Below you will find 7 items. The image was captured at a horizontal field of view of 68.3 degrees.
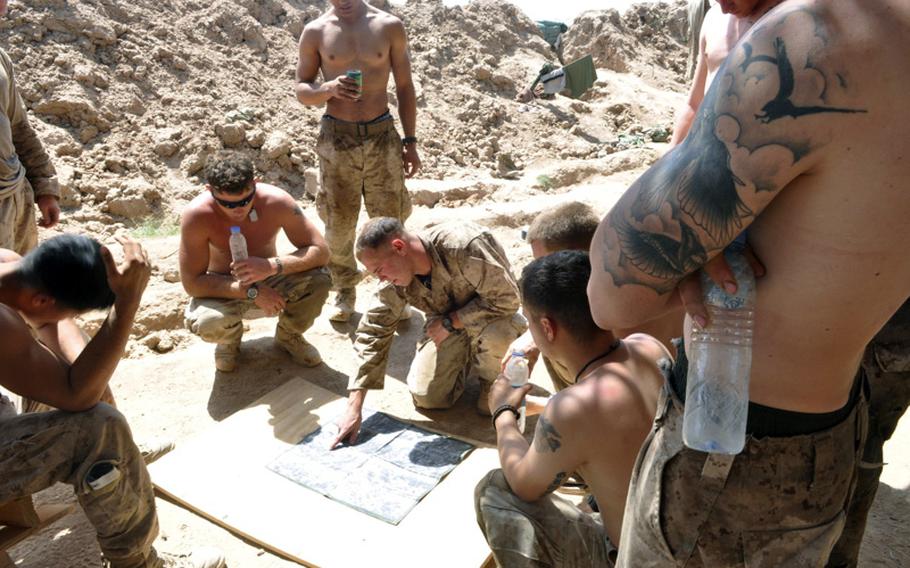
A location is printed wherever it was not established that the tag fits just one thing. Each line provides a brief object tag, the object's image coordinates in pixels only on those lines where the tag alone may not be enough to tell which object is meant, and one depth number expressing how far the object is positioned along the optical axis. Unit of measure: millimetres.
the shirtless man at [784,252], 958
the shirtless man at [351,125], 4527
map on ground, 2842
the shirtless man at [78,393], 2098
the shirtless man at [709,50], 2637
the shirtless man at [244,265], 3594
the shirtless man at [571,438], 1781
